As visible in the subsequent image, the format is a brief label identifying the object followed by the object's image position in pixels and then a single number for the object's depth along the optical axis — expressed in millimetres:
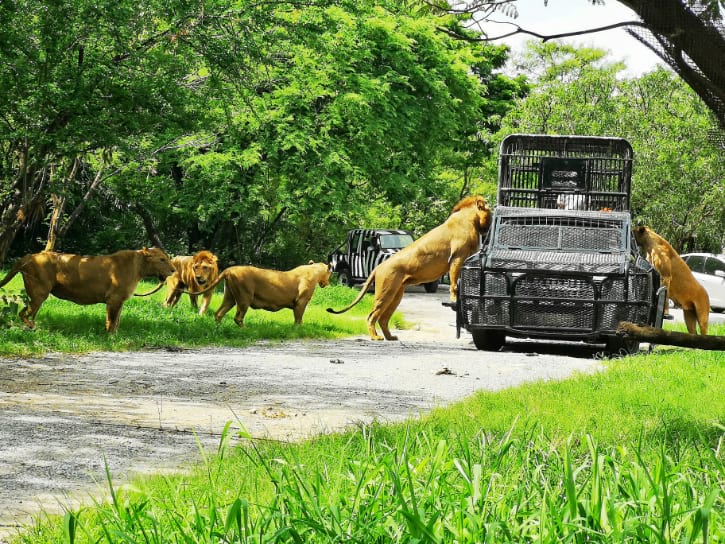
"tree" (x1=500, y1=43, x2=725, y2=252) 44969
